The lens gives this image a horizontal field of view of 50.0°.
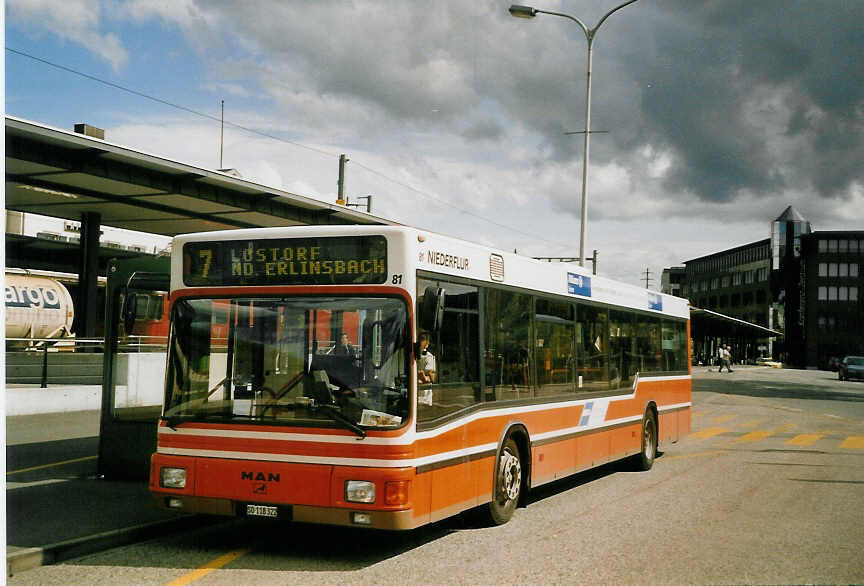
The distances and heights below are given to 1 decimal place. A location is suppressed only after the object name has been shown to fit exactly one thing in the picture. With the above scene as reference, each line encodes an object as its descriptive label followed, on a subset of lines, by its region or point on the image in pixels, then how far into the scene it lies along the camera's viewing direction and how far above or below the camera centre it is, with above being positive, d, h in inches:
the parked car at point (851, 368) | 2405.3 -36.1
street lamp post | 852.6 +296.7
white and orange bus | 281.9 -13.2
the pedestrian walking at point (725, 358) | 2795.5 -23.3
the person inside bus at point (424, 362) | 288.5 -6.6
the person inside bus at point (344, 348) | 287.1 -2.8
